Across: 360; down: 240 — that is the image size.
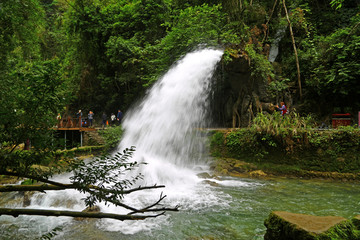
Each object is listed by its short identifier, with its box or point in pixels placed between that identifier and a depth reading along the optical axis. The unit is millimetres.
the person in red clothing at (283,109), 15344
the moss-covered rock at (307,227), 3188
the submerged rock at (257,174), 10902
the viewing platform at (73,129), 16766
